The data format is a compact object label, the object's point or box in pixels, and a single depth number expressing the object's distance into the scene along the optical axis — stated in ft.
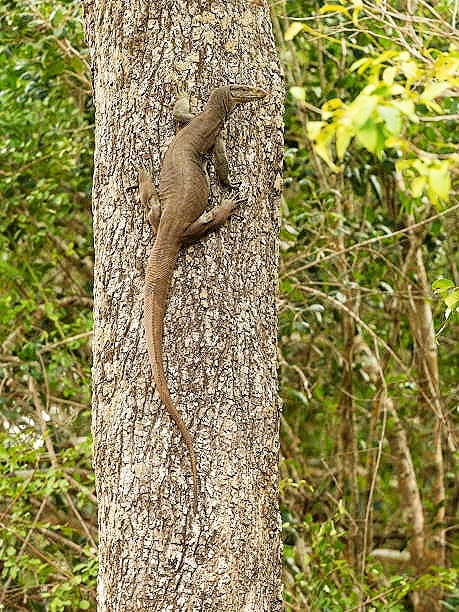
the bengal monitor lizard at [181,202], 35.01
